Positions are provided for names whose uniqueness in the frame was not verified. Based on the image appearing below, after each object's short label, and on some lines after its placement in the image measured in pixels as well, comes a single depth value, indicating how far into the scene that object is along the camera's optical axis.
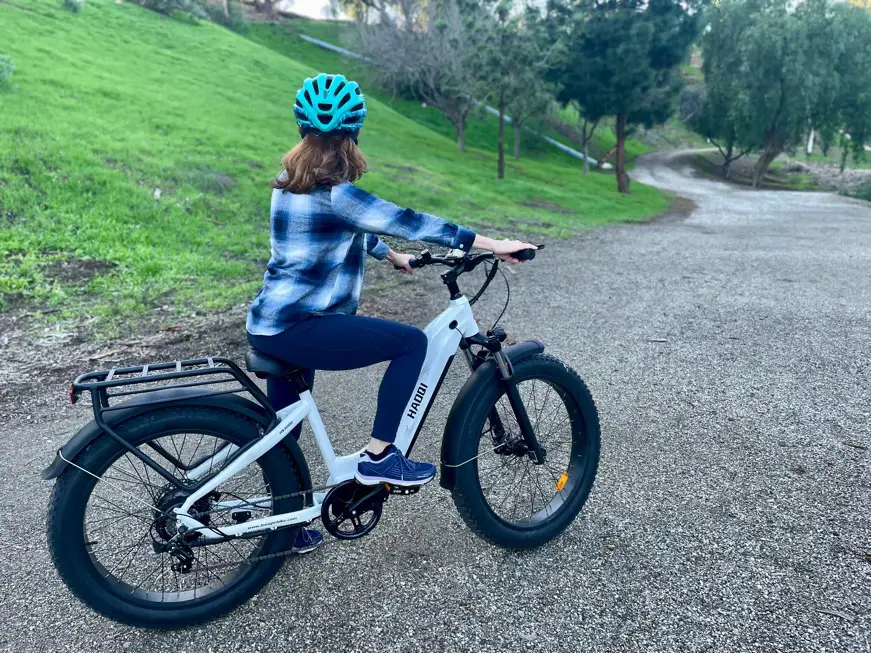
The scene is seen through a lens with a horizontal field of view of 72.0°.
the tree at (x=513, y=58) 22.27
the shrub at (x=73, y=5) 28.36
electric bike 2.45
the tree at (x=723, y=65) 34.69
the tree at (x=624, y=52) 24.92
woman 2.55
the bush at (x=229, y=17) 47.19
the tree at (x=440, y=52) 24.02
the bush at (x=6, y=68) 15.23
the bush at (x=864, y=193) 28.17
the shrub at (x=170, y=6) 36.22
